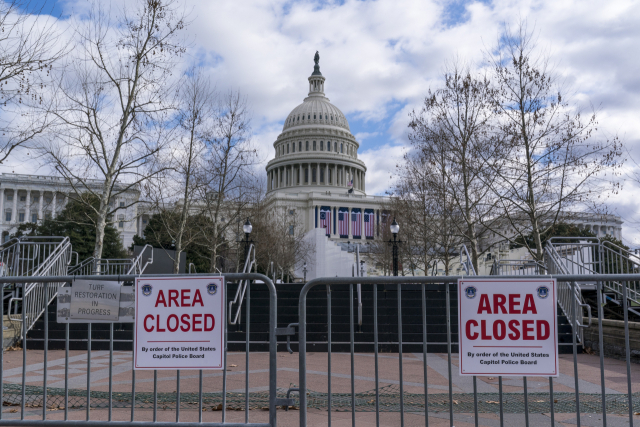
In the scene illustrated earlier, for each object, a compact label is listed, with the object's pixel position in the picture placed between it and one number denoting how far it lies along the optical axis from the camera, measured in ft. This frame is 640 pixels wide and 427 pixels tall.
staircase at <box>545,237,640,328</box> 37.43
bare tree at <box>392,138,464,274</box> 72.33
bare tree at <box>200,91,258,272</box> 76.59
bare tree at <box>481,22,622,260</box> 59.00
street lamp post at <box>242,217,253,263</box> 68.64
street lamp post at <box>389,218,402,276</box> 66.71
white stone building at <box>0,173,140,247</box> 285.64
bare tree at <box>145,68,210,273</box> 70.07
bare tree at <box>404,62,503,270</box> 65.31
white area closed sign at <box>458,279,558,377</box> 12.51
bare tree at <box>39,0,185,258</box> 53.98
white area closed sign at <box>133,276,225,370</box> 13.15
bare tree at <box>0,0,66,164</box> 35.70
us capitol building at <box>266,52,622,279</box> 314.14
